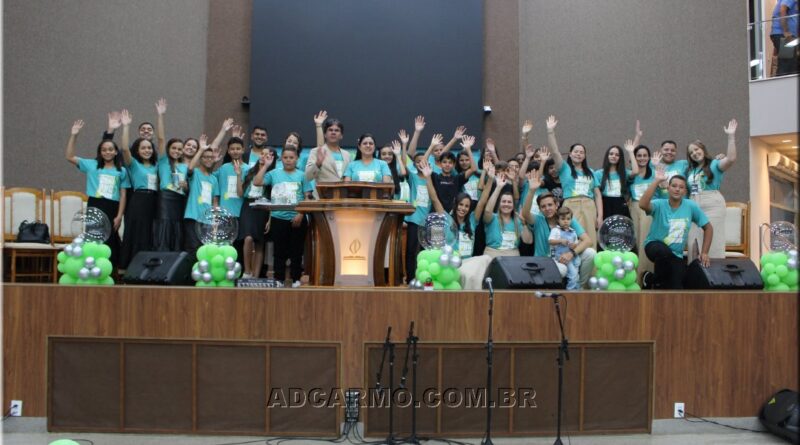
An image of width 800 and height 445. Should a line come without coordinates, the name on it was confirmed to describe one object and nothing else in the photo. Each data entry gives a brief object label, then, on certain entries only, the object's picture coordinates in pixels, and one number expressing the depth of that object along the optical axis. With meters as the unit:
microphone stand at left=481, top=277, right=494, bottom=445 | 4.64
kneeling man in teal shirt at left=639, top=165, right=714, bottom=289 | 6.20
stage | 5.11
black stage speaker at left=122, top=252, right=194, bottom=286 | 5.40
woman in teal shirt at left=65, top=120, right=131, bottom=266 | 6.79
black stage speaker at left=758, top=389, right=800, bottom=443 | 4.93
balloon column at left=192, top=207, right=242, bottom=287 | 5.43
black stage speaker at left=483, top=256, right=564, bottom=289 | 5.38
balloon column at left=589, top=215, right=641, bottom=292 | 5.50
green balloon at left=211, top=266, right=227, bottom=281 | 5.46
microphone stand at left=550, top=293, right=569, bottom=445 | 4.67
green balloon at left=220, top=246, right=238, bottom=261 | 5.54
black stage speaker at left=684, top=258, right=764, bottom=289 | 5.57
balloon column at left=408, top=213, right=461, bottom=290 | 5.30
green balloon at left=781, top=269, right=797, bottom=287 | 5.66
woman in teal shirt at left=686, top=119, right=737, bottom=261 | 7.04
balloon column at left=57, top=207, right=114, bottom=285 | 5.41
